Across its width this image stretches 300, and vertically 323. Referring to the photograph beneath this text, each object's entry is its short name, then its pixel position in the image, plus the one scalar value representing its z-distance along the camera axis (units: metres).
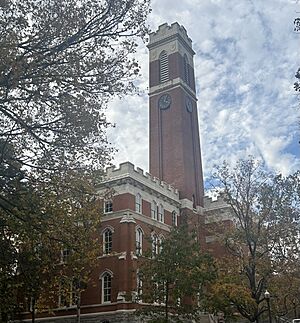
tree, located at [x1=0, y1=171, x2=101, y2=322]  15.45
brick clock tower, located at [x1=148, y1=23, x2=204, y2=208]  46.25
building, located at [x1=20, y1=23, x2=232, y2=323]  33.75
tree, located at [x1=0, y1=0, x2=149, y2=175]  13.98
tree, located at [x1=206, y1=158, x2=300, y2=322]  27.83
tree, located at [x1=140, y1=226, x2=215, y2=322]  25.75
